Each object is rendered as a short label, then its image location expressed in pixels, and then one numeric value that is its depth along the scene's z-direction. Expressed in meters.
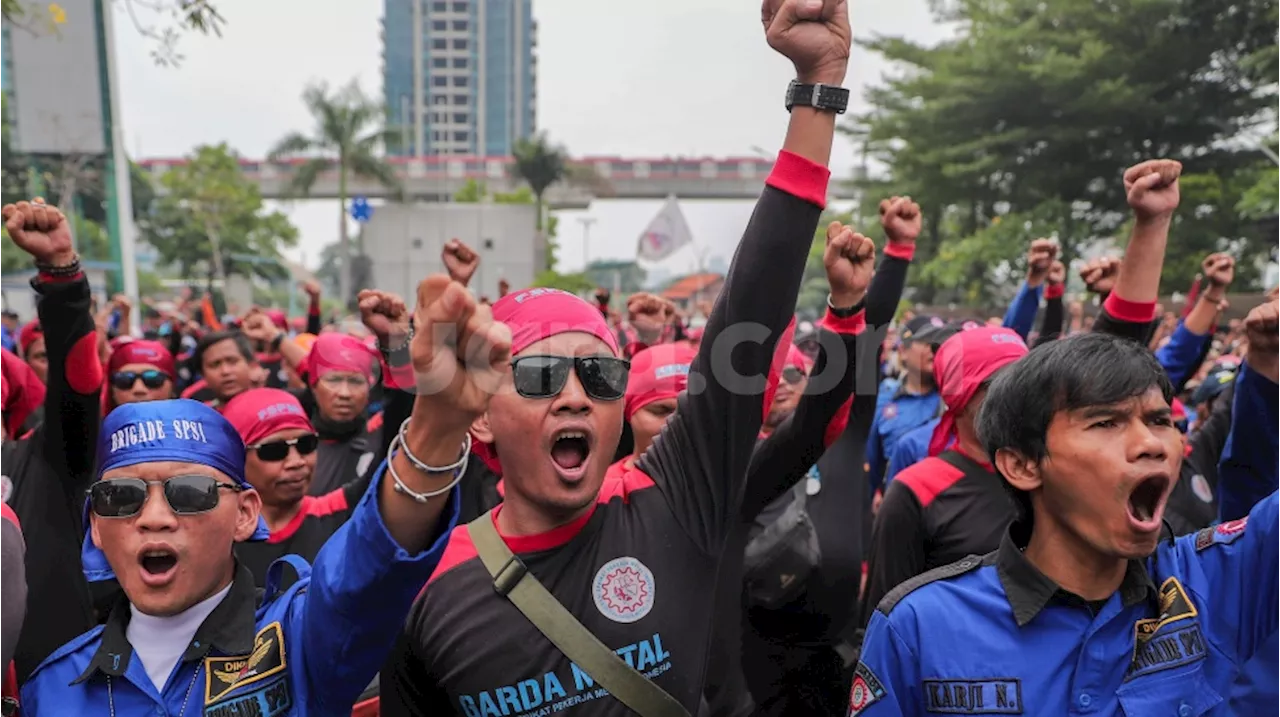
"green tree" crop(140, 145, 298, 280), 37.09
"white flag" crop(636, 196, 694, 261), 25.06
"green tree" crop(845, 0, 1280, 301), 18.59
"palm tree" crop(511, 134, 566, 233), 43.16
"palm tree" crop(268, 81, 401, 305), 37.78
